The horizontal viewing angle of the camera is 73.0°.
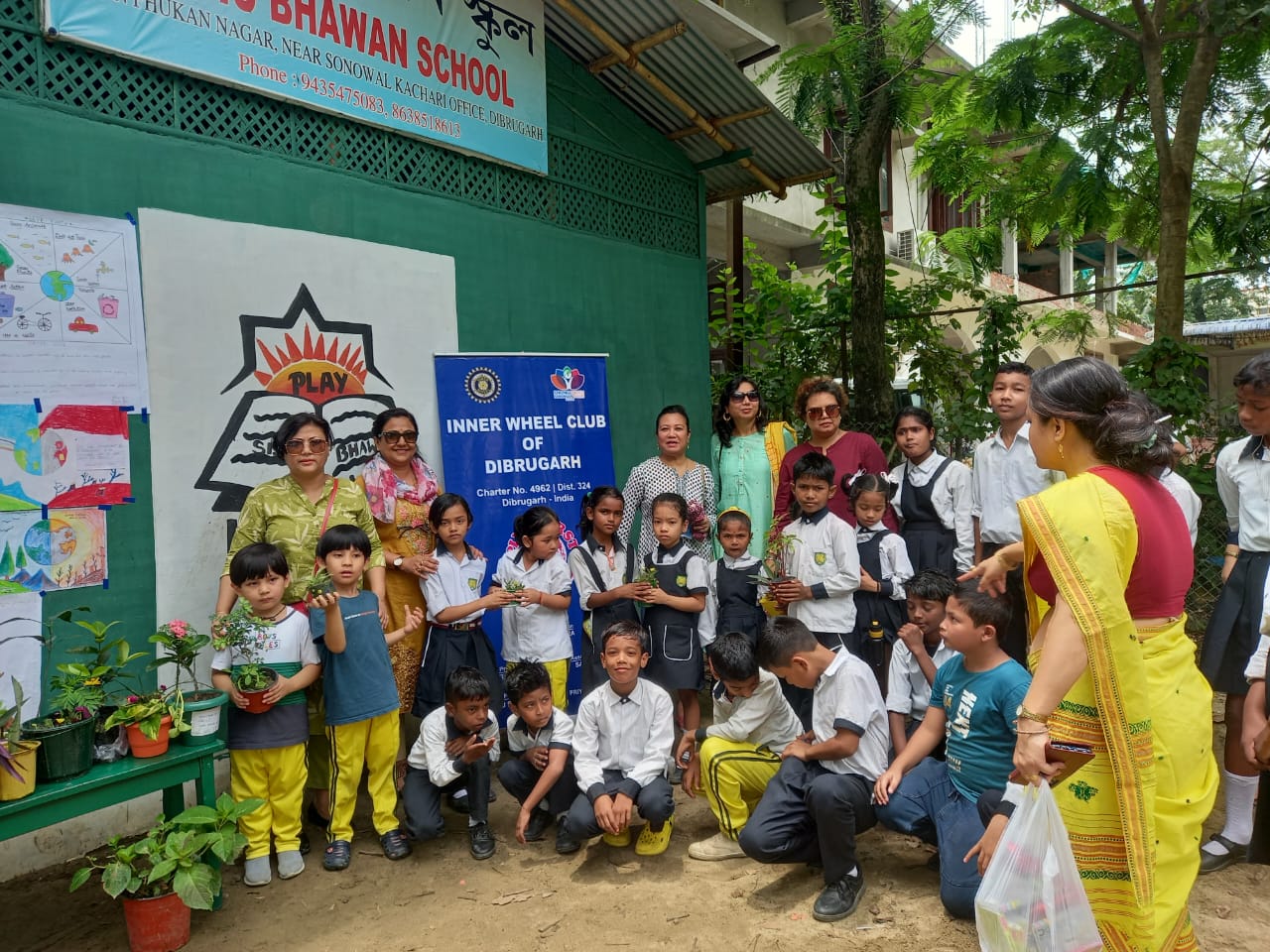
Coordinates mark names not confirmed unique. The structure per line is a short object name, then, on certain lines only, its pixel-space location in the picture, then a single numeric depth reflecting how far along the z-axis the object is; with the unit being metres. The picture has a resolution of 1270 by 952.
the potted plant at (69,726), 2.83
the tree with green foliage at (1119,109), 6.39
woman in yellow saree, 1.91
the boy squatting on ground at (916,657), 3.59
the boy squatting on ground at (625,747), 3.48
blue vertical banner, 5.00
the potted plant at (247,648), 3.26
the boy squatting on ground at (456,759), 3.58
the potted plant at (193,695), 3.16
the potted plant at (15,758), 2.68
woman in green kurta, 4.87
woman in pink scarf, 4.22
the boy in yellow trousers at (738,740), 3.52
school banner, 3.82
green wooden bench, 2.73
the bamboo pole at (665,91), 5.21
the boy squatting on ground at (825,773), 3.13
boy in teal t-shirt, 2.99
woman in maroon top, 4.62
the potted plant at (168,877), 2.85
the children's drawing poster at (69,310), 3.46
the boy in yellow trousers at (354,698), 3.58
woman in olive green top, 3.71
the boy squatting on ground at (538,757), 3.63
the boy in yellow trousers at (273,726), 3.43
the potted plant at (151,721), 3.01
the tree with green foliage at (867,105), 6.45
